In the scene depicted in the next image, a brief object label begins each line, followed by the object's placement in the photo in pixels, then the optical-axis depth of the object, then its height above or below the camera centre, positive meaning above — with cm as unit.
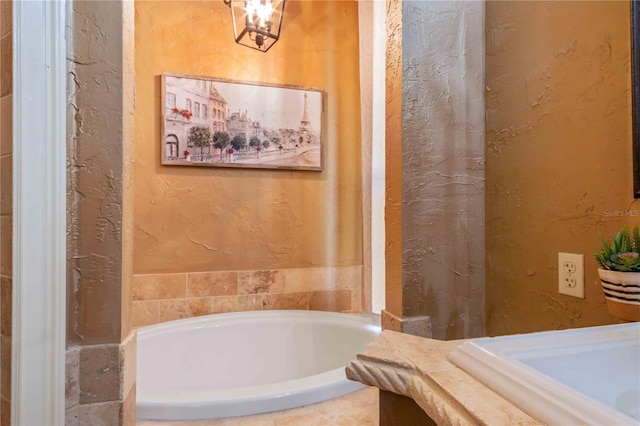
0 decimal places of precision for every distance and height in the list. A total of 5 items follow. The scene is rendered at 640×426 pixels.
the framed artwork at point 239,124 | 187 +55
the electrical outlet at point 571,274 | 82 -16
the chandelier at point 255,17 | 149 +92
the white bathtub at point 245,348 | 158 -70
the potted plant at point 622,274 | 62 -12
